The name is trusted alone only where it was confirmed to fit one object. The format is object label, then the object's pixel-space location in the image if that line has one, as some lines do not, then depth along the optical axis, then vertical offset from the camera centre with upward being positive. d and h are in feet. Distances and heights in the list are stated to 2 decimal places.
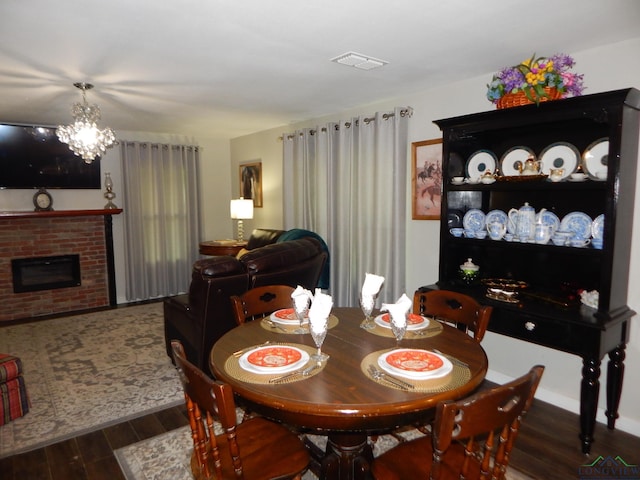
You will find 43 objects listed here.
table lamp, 18.60 -0.37
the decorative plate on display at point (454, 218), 9.91 -0.44
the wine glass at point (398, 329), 5.53 -1.73
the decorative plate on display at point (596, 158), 7.91 +0.81
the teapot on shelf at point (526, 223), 8.71 -0.49
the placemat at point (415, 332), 6.14 -1.99
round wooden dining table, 4.21 -2.05
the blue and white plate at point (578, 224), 8.15 -0.50
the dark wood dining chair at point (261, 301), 7.63 -1.96
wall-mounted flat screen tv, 15.72 +1.59
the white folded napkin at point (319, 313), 5.25 -1.43
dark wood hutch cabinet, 7.06 -0.90
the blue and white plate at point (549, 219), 8.60 -0.41
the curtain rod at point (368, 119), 11.94 +2.54
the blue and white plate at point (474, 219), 9.86 -0.46
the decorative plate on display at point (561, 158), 8.31 +0.86
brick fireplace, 15.99 -2.05
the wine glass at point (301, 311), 6.31 -1.70
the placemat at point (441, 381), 4.48 -2.03
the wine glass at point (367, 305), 6.54 -1.66
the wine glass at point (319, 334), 5.27 -1.71
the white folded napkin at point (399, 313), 5.49 -1.50
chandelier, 10.94 +1.83
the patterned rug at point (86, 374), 8.49 -4.53
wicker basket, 7.80 +1.99
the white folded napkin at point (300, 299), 6.29 -1.50
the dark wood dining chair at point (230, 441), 4.06 -3.05
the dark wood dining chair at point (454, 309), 6.77 -1.96
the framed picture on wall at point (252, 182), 19.33 +0.92
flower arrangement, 7.70 +2.29
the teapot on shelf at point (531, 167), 8.53 +0.67
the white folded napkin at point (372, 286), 6.51 -1.35
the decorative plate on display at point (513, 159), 9.16 +0.92
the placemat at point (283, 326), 6.45 -2.02
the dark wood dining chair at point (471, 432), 3.63 -2.11
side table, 18.15 -2.06
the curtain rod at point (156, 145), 18.20 +2.56
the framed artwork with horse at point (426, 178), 11.37 +0.62
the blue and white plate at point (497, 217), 9.43 -0.40
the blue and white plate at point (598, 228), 7.85 -0.54
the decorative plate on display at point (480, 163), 9.64 +0.87
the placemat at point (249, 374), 4.73 -2.04
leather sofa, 9.26 -1.99
